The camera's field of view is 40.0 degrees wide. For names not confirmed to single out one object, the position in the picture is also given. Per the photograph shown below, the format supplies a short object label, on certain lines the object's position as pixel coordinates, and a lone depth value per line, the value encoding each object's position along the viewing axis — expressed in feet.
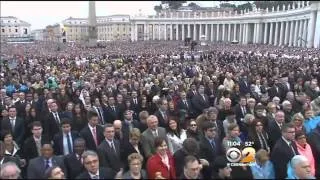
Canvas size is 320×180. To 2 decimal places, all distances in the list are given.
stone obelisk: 242.78
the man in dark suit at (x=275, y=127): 27.66
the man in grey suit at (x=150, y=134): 24.54
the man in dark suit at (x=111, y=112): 38.04
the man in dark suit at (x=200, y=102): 42.34
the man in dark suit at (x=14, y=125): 32.03
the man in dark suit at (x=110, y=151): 23.30
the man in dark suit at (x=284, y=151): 21.65
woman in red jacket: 20.22
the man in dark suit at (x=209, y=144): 23.67
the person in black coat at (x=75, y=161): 22.30
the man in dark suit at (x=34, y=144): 26.68
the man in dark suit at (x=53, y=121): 33.16
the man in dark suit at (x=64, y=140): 27.07
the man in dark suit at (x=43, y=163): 21.04
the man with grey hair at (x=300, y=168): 18.13
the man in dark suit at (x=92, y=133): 27.89
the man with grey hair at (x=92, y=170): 19.38
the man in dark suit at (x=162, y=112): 33.11
